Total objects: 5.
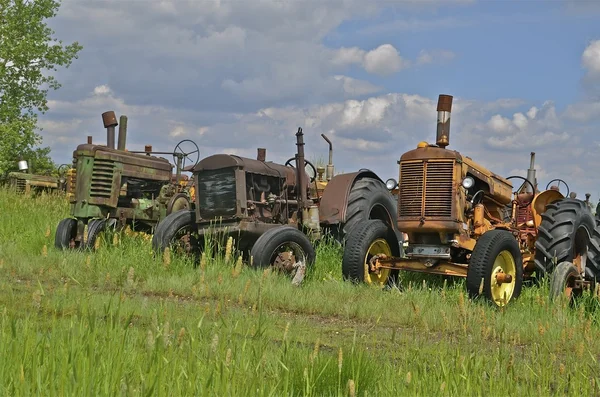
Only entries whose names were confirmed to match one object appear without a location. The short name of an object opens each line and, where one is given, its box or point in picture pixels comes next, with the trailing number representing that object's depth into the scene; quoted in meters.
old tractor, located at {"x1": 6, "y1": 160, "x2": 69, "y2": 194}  19.61
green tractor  10.29
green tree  22.21
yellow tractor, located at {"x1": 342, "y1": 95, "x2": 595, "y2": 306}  7.47
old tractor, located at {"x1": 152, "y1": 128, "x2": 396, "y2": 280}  8.51
